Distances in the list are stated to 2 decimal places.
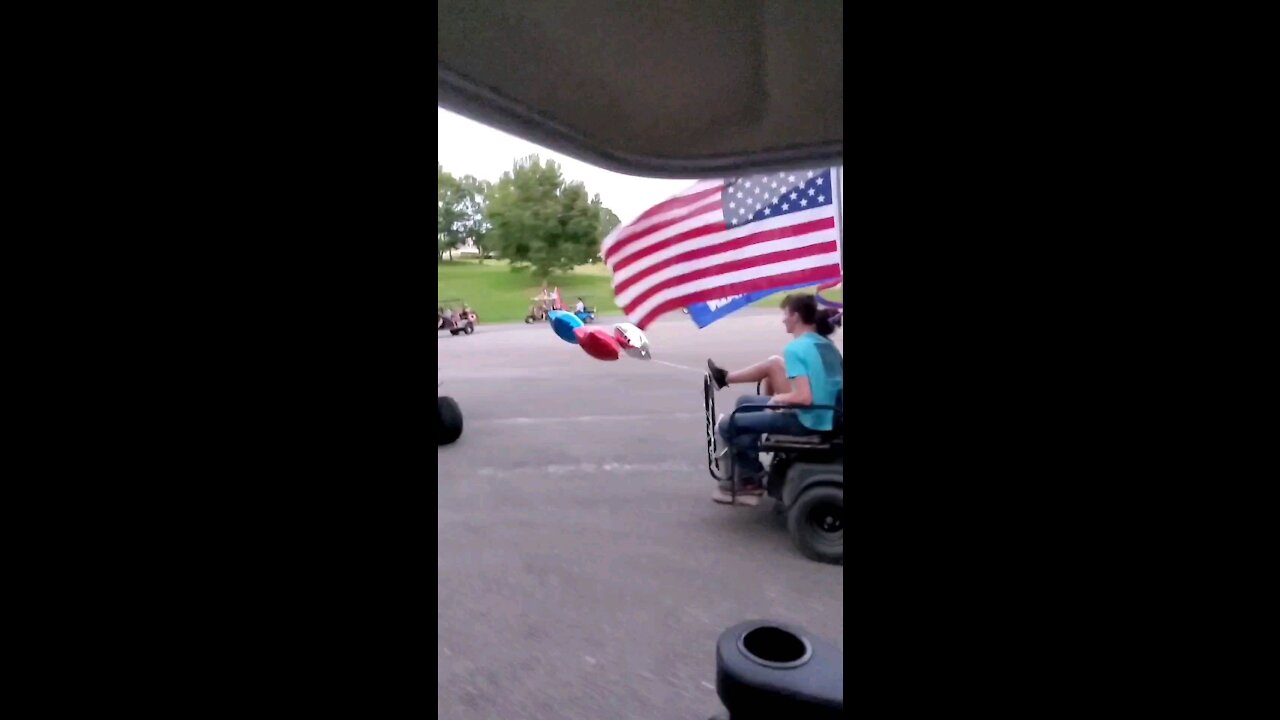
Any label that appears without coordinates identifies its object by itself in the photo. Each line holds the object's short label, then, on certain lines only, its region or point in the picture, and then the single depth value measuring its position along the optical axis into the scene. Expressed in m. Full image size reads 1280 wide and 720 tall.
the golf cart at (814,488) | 3.33
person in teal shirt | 3.33
